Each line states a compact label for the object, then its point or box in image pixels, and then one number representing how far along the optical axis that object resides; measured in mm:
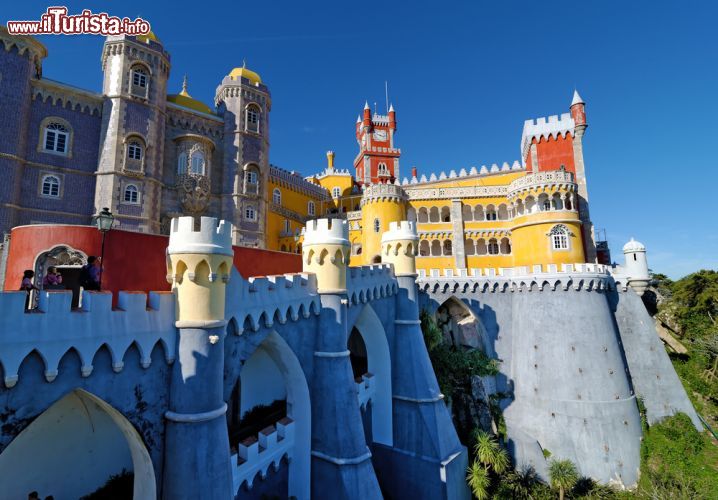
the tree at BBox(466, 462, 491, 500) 19344
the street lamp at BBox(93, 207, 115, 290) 9539
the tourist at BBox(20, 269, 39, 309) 7957
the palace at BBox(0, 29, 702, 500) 8234
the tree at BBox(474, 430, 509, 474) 21703
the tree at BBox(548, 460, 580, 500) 22750
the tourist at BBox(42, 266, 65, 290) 9406
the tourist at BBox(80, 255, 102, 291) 8930
